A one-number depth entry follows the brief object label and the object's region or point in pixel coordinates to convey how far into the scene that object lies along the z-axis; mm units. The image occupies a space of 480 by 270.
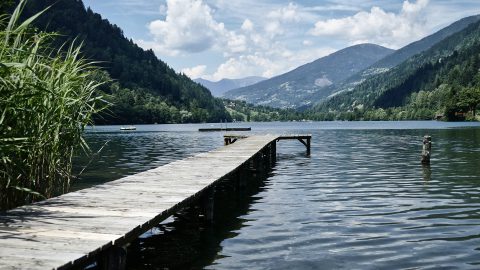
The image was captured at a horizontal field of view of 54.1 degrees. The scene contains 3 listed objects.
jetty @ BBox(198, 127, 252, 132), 121031
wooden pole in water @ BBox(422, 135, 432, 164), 30922
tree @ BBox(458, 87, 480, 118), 165625
